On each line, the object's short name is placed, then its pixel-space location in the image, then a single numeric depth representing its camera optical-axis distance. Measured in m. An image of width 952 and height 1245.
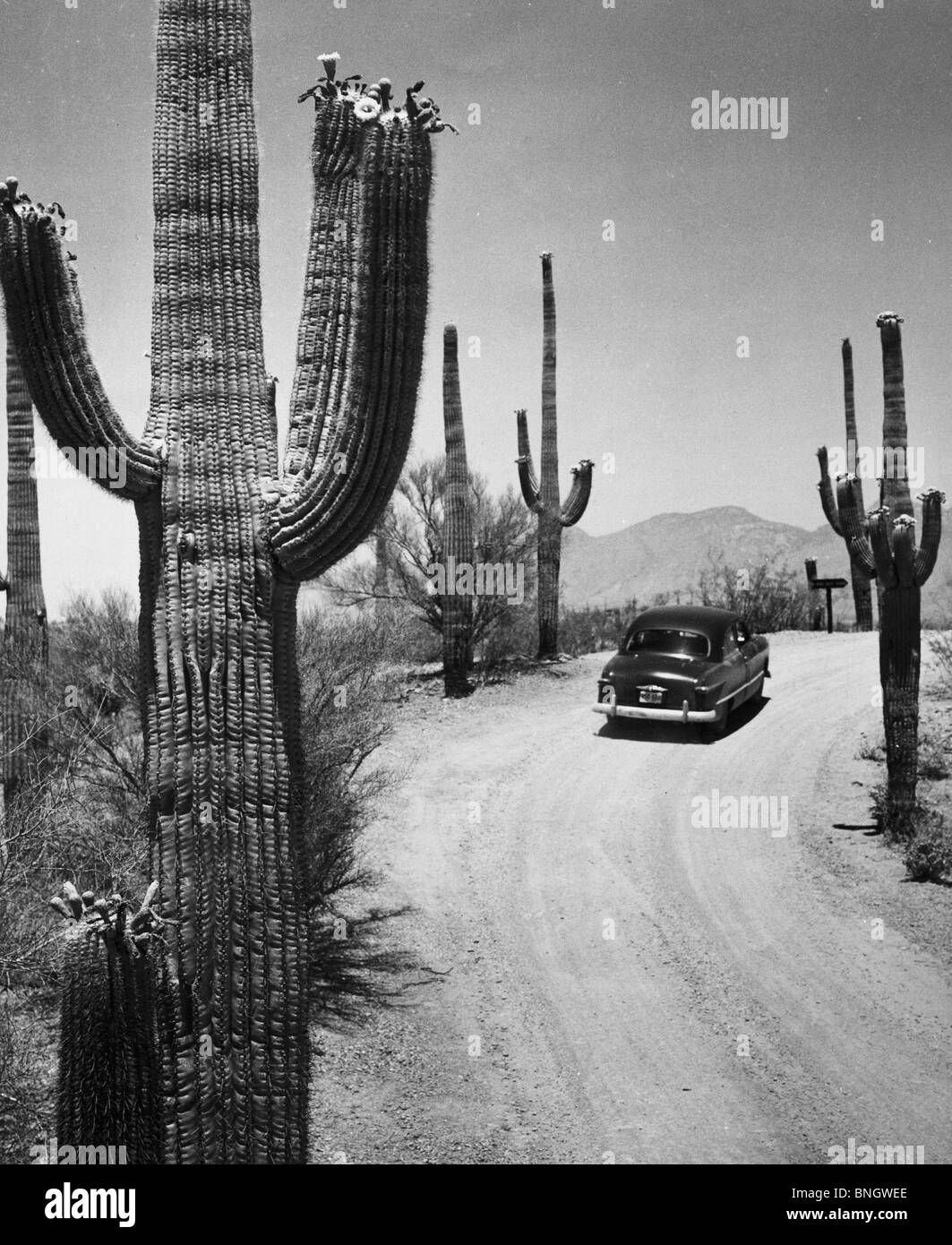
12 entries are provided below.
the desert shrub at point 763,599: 28.34
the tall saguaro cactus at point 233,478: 5.21
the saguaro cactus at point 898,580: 11.49
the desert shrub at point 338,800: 9.55
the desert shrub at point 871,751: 14.36
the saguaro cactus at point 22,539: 12.05
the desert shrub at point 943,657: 17.34
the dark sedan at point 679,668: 13.32
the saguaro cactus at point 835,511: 22.66
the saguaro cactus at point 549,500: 21.36
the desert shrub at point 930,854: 10.87
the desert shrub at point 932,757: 13.62
